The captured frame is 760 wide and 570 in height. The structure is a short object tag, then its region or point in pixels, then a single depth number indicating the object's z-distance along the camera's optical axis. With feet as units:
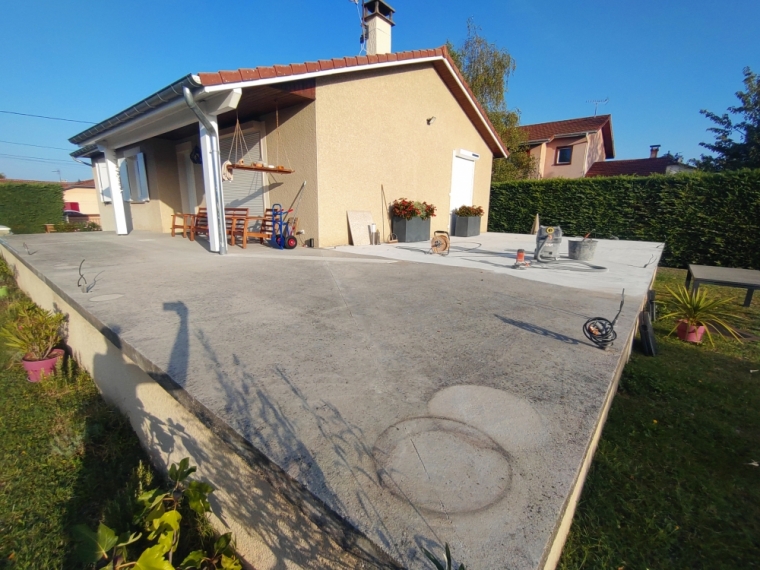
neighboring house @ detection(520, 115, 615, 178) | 69.05
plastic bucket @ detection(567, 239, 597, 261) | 20.89
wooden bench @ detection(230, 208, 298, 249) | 23.77
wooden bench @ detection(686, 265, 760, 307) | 15.48
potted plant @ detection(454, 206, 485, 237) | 36.42
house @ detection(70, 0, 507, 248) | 20.51
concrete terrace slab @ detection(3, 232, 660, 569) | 3.76
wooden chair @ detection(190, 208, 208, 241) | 28.71
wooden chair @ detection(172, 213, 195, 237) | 28.89
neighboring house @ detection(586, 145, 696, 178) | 73.00
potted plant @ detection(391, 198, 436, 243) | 29.48
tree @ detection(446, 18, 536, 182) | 58.23
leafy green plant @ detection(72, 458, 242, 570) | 3.62
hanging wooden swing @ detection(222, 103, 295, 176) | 22.33
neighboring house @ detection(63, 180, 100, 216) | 109.70
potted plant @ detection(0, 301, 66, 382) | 11.18
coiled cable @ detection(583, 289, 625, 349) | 8.21
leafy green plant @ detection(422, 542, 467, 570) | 2.72
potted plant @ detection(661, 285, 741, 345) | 13.58
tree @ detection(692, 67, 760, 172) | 57.16
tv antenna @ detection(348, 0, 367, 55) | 30.94
